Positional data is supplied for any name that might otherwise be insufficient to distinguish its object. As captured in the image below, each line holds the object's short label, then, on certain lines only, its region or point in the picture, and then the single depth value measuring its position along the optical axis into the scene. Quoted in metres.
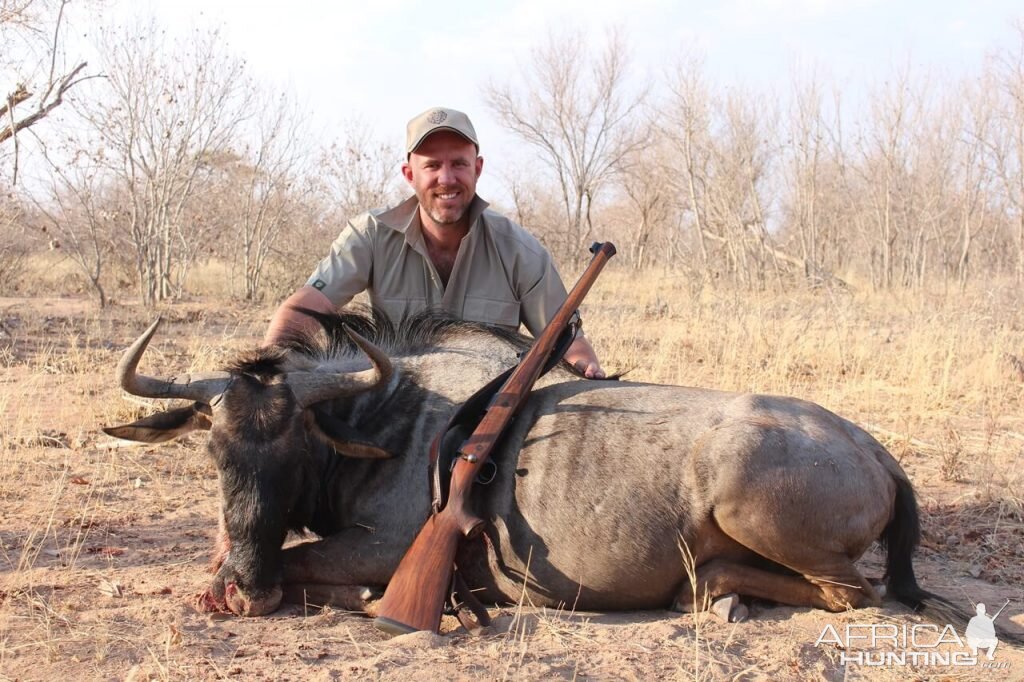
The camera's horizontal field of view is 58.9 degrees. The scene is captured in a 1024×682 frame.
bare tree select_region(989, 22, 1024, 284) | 16.73
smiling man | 5.19
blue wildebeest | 3.70
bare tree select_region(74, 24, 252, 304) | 15.14
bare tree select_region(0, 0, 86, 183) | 11.56
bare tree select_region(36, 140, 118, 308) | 14.40
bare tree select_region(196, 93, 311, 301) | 17.75
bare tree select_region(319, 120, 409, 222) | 20.19
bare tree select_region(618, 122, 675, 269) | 32.25
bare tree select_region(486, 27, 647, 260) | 30.62
